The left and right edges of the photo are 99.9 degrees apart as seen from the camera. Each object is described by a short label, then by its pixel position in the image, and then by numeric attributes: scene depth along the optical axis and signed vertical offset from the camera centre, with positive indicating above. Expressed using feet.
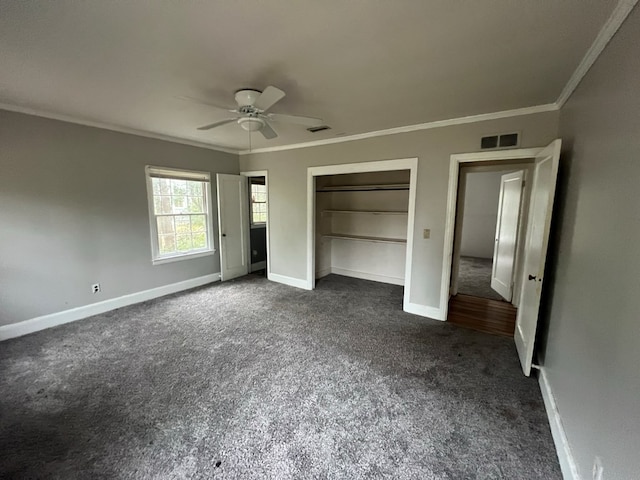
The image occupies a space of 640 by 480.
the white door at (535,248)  7.03 -1.07
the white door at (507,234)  13.39 -1.19
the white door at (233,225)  16.22 -1.13
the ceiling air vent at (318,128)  11.51 +3.49
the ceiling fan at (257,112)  6.91 +2.73
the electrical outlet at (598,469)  3.87 -3.75
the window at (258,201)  19.43 +0.47
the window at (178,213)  13.75 -0.37
